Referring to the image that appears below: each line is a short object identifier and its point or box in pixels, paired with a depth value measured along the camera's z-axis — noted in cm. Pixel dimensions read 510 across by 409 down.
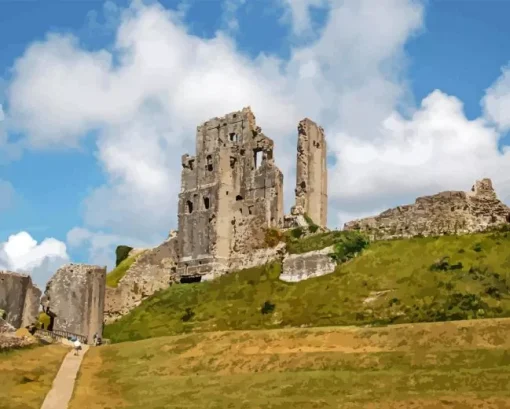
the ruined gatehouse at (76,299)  5253
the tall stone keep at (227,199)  5994
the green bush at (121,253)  7919
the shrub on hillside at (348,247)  4784
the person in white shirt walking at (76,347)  4241
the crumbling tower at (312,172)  6700
